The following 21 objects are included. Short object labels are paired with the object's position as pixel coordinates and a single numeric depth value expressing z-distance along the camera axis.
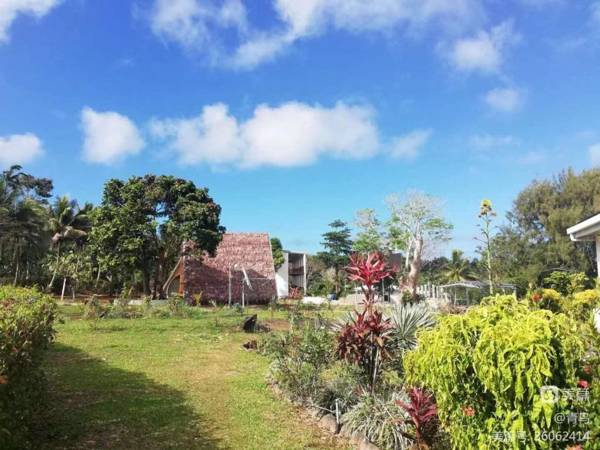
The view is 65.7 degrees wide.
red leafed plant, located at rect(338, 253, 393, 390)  5.90
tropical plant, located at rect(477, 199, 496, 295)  10.17
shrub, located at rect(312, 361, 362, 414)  6.18
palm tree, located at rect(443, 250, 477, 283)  49.87
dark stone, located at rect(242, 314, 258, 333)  15.34
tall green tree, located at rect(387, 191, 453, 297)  45.72
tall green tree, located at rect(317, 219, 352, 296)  56.38
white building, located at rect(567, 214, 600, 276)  8.80
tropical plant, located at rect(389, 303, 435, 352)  6.54
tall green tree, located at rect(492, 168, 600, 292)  37.66
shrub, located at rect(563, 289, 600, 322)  4.83
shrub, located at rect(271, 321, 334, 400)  6.91
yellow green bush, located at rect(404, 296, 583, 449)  2.97
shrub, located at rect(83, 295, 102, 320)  16.67
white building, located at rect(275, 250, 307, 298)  51.79
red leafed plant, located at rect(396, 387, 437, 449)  4.47
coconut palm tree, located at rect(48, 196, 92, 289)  41.72
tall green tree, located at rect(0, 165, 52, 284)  34.03
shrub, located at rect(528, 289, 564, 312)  11.81
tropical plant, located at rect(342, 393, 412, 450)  5.04
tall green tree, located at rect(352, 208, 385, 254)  48.47
